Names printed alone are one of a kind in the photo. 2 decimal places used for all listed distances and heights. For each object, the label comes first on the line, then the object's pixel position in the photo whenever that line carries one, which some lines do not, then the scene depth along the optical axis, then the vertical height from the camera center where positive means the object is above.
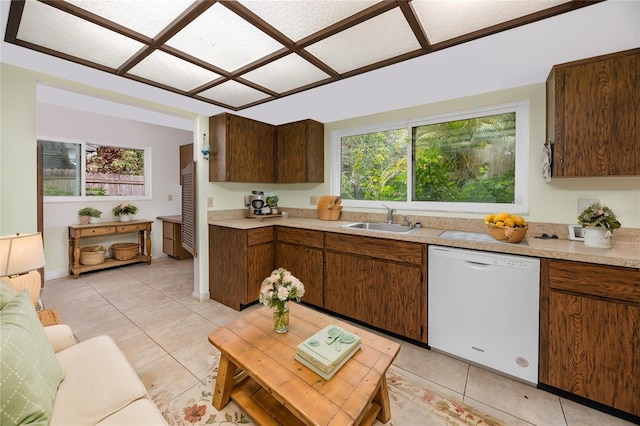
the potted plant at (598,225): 1.70 -0.10
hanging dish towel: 2.00 +0.38
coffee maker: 3.48 +0.10
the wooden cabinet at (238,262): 2.85 -0.61
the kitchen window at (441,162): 2.36 +0.51
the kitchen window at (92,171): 3.96 +0.64
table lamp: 1.54 -0.31
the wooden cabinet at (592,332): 1.48 -0.74
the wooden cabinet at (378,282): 2.20 -0.67
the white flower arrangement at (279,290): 1.52 -0.48
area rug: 1.52 -1.23
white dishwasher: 1.76 -0.72
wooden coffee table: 1.09 -0.79
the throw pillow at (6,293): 1.23 -0.42
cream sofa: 0.90 -0.74
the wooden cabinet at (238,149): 3.05 +0.74
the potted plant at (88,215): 4.09 -0.09
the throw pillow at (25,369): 0.87 -0.59
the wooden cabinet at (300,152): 3.30 +0.75
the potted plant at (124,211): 4.44 -0.03
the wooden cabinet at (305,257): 2.78 -0.53
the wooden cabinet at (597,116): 1.66 +0.63
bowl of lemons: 1.89 -0.13
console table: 3.88 -0.43
